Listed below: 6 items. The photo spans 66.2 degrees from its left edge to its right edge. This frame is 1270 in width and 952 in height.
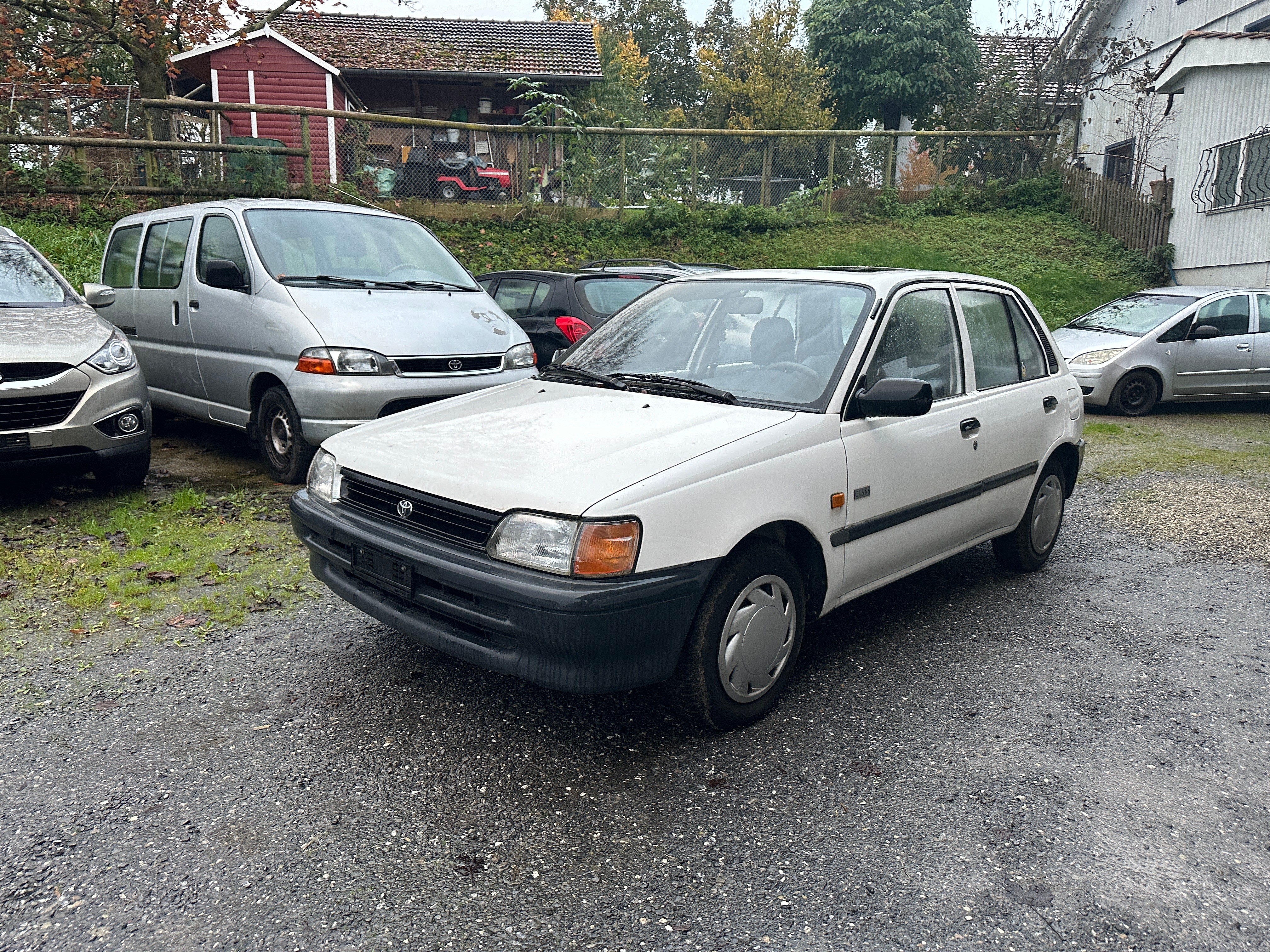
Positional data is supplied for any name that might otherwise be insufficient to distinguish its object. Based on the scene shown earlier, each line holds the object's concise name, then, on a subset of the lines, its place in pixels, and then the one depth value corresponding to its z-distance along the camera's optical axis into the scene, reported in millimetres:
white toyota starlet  3061
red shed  26312
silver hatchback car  11391
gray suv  5629
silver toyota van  6316
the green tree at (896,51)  31766
